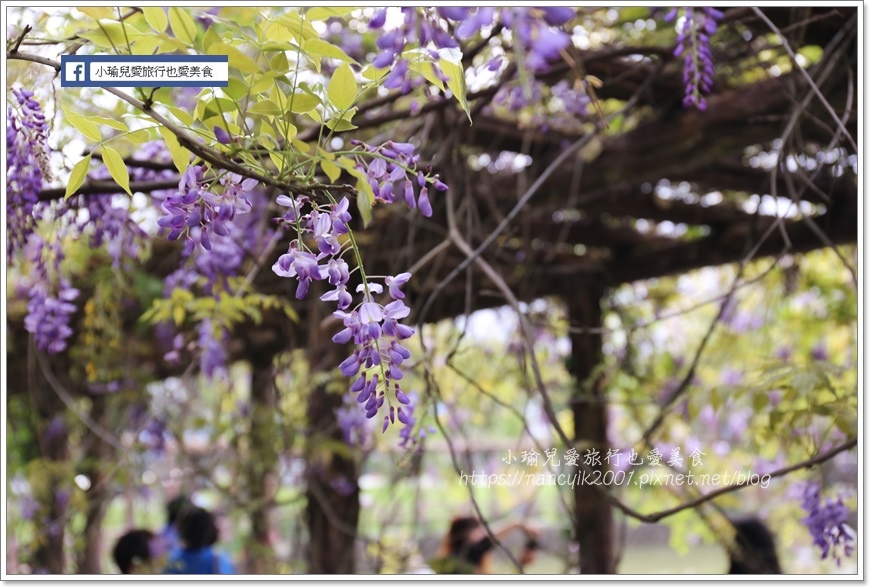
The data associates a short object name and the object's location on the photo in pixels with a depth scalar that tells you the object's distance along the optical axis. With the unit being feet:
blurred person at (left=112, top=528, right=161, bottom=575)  8.35
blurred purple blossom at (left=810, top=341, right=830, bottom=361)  9.62
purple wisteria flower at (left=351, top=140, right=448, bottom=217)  2.59
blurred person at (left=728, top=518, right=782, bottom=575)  6.24
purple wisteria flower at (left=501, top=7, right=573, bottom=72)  1.65
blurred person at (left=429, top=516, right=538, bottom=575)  6.75
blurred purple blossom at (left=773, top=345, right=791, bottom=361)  9.81
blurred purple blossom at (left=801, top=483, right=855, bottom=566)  4.49
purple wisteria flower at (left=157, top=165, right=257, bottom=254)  2.50
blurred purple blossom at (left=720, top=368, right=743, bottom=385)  11.46
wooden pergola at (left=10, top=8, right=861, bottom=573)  4.98
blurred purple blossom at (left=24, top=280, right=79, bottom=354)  4.66
